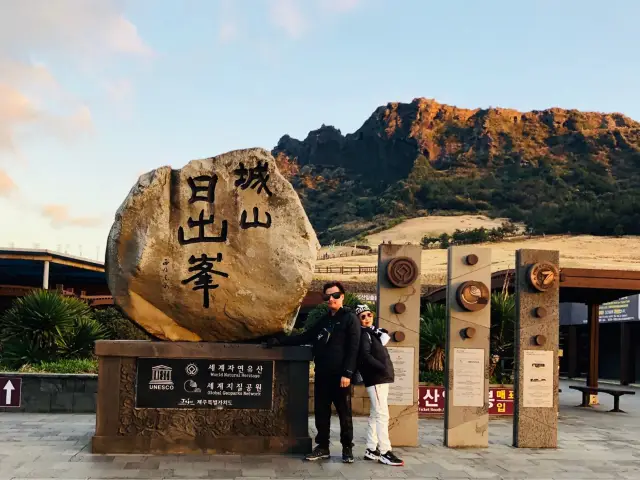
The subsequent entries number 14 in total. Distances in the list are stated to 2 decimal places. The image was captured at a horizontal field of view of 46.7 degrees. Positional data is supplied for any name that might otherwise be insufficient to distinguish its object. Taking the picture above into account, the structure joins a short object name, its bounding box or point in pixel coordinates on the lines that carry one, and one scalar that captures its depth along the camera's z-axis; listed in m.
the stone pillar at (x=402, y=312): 9.67
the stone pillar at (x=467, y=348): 9.65
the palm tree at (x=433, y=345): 14.77
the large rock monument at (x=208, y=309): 8.30
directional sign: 12.19
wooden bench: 16.32
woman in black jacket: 8.24
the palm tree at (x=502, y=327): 15.33
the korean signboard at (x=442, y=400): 13.52
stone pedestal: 8.24
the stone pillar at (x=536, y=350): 9.76
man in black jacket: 8.12
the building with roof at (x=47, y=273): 22.02
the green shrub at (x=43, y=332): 14.12
